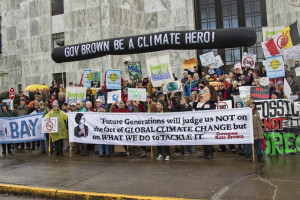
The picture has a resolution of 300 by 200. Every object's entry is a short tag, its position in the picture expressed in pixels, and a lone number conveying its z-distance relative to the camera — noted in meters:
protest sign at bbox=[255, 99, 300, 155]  9.06
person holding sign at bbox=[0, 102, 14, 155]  12.47
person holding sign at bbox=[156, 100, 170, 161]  9.53
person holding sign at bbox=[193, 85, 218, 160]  9.24
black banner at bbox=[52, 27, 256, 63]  9.42
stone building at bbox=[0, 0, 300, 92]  18.52
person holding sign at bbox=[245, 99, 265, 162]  8.50
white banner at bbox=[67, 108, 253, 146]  8.70
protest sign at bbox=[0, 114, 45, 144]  11.69
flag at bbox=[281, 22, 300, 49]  10.59
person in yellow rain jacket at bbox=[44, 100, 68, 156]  10.88
